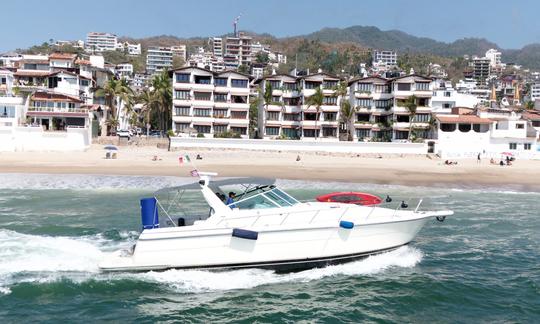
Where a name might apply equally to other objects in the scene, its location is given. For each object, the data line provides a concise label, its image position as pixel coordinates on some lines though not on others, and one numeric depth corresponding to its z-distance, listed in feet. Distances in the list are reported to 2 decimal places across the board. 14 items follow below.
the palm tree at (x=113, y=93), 229.25
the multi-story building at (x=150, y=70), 628.20
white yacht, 52.13
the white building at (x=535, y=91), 540.11
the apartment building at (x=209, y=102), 217.36
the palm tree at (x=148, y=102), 231.52
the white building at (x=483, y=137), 201.93
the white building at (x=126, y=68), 519.60
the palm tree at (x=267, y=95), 224.12
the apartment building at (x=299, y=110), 226.17
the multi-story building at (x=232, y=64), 611.67
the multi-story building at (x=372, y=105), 225.15
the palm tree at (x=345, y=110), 222.07
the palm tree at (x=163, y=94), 228.22
